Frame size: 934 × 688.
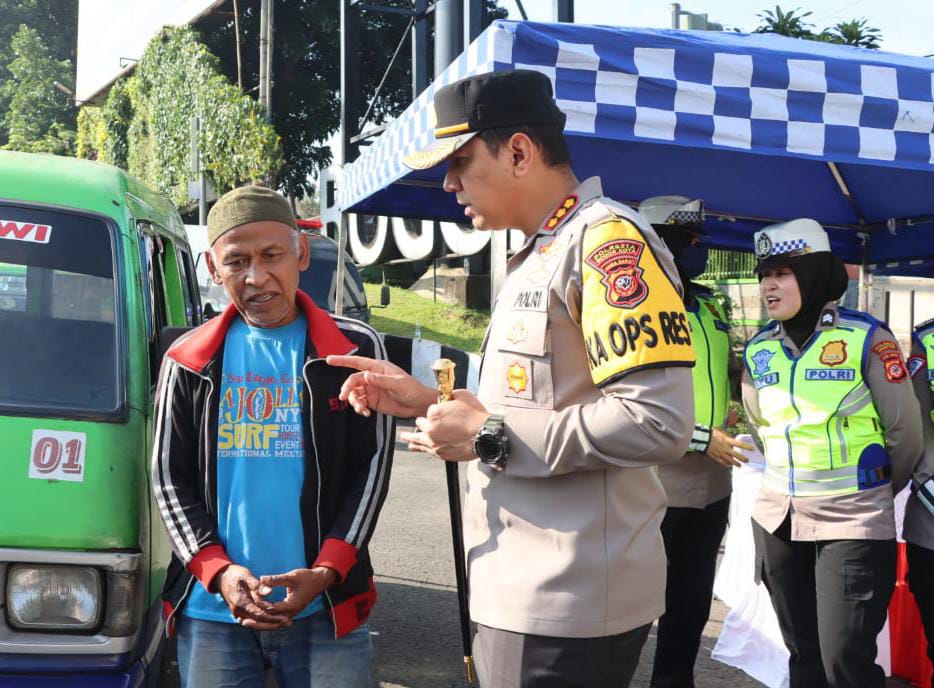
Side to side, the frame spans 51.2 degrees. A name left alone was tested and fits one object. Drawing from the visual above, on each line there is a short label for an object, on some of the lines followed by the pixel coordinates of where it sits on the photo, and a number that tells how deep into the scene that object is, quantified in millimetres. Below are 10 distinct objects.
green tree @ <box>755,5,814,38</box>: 20688
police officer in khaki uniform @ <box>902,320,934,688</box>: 3314
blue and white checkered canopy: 3408
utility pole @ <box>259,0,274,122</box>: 19969
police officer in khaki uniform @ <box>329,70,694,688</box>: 1696
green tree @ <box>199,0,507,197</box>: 29766
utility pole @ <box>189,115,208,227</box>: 21453
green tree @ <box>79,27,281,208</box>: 21500
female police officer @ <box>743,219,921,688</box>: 3131
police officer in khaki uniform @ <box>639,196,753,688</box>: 3732
